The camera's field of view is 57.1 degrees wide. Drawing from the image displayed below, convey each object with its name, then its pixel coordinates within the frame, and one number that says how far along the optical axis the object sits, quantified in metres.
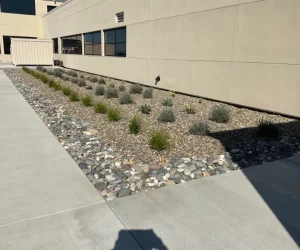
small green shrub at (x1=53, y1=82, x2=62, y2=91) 13.38
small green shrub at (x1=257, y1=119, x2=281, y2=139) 6.57
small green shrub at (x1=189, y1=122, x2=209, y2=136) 6.66
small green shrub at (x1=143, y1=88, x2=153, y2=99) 11.94
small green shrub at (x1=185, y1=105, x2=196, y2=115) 9.16
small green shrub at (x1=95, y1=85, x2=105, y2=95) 12.42
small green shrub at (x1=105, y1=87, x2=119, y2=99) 11.70
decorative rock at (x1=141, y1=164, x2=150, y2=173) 4.71
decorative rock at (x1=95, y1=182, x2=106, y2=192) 4.03
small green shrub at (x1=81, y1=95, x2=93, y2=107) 9.79
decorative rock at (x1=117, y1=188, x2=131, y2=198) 3.85
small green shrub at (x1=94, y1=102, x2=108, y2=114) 8.75
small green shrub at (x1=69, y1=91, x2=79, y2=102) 10.66
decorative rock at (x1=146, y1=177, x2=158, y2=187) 4.24
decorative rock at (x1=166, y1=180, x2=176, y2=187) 4.27
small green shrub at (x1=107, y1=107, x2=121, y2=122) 7.75
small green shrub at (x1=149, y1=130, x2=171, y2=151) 5.61
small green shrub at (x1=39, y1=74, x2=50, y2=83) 16.25
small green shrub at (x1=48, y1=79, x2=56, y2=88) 14.27
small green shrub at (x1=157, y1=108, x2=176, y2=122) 7.84
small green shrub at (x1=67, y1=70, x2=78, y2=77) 21.67
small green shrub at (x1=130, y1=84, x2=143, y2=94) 13.19
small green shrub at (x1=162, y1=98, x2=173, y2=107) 10.28
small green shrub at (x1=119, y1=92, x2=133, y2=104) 10.29
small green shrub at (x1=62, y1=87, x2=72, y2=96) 12.03
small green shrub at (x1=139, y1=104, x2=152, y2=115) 8.85
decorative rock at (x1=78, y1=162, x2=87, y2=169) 4.77
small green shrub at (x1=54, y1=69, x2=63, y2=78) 20.73
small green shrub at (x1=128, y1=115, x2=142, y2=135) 6.63
